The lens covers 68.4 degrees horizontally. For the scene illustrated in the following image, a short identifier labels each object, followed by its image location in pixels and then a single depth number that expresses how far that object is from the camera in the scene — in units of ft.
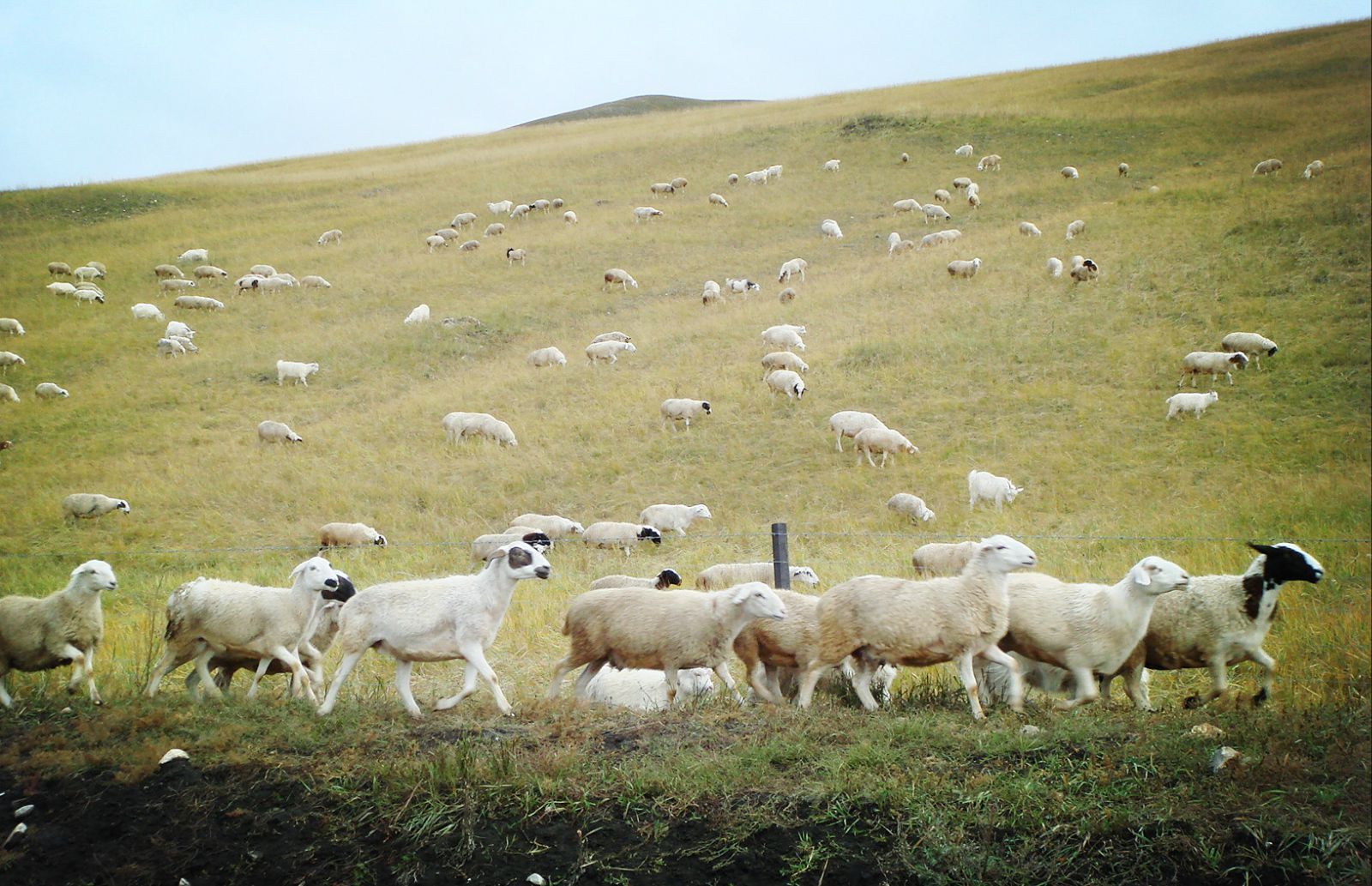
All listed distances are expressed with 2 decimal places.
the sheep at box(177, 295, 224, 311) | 102.32
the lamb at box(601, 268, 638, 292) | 112.78
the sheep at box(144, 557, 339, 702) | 27.25
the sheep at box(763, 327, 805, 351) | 85.15
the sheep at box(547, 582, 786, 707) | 26.94
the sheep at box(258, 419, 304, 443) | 71.00
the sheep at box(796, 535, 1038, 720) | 25.41
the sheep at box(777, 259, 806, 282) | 109.70
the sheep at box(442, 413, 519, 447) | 71.15
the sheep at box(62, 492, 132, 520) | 55.21
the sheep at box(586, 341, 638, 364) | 87.97
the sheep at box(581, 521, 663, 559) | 52.65
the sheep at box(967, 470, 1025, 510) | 55.01
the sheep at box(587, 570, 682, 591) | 39.37
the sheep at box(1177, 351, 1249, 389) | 69.00
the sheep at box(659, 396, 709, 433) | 71.00
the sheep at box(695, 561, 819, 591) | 43.29
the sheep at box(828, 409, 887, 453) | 66.08
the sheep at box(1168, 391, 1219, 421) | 64.28
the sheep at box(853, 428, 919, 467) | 63.46
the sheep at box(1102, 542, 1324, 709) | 25.81
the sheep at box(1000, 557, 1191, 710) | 25.17
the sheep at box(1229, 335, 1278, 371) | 71.26
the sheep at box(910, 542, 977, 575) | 42.65
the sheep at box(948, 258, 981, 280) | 97.19
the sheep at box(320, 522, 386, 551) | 53.98
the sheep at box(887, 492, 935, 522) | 54.44
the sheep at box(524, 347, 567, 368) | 88.43
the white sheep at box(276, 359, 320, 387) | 85.10
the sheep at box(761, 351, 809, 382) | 78.84
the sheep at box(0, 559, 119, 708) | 27.37
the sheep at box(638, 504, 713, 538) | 56.59
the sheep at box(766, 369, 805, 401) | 73.41
